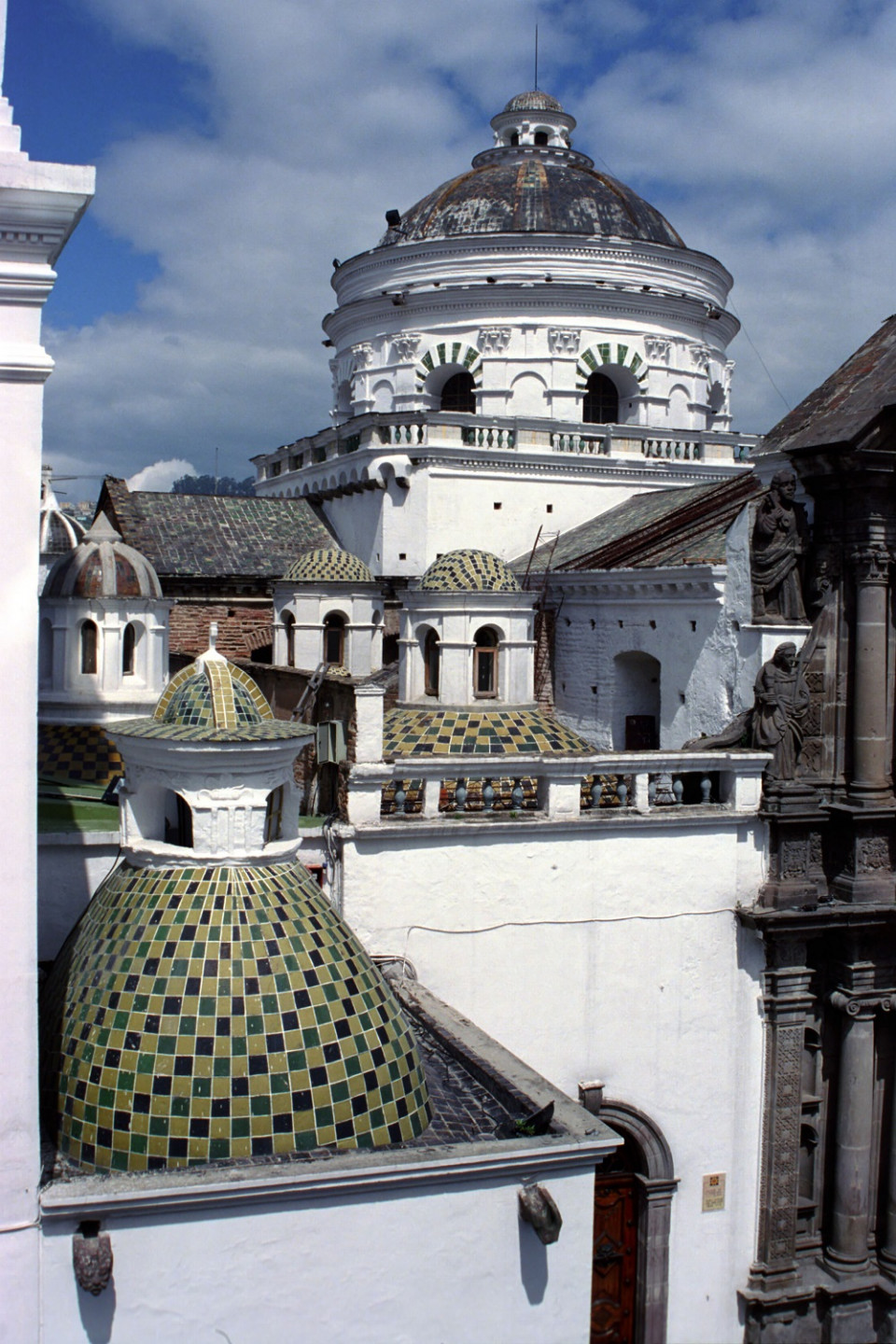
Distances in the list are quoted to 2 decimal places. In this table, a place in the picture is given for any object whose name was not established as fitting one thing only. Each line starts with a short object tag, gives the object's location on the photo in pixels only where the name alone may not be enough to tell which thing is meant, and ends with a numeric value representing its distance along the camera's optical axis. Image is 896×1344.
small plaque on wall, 13.20
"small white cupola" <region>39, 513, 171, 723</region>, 16.12
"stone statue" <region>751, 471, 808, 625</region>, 14.07
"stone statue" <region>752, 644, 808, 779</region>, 13.45
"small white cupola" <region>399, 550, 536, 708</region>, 15.98
